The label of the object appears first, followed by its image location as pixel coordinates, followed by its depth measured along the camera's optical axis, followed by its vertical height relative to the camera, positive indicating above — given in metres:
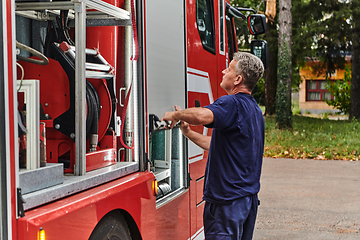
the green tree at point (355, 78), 20.36 +1.10
